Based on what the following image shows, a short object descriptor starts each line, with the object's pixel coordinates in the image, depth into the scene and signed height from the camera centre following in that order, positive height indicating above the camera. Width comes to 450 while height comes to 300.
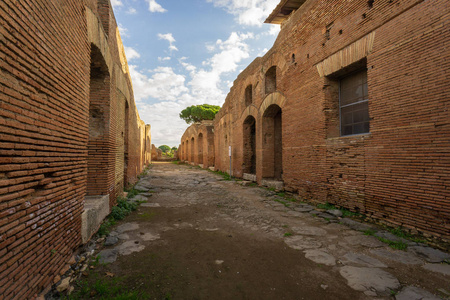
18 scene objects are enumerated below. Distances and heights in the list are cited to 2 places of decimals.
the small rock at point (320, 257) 2.86 -1.48
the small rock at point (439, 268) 2.62 -1.47
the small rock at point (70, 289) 2.16 -1.42
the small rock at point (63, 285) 2.15 -1.37
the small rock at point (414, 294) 2.13 -1.46
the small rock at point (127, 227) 3.93 -1.43
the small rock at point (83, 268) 2.55 -1.41
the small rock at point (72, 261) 2.59 -1.33
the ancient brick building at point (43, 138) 1.71 +0.16
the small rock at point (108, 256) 2.81 -1.42
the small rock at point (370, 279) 2.30 -1.47
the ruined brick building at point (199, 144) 19.69 +0.95
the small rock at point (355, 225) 4.11 -1.45
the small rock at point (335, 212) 4.88 -1.40
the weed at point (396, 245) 3.27 -1.46
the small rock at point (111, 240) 3.31 -1.40
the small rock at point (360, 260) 2.78 -1.47
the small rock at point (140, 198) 6.27 -1.36
